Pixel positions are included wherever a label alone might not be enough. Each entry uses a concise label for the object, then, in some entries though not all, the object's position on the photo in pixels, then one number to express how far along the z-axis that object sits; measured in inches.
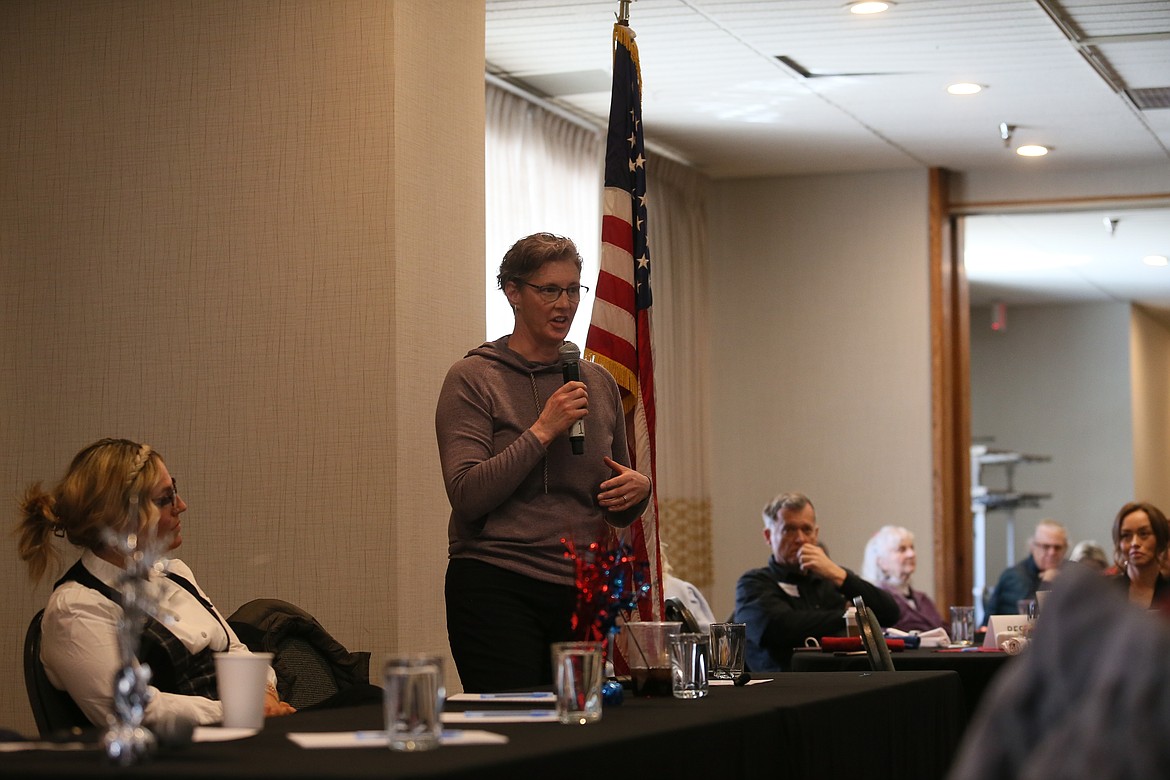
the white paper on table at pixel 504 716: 160.1
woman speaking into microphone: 224.1
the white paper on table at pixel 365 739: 137.0
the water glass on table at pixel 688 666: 188.7
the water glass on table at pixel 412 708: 133.4
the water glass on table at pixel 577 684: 156.5
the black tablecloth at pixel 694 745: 121.7
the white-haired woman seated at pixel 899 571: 502.6
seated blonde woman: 198.1
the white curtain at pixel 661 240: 521.3
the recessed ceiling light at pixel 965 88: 513.7
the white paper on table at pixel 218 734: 143.3
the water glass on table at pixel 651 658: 189.3
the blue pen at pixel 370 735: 142.7
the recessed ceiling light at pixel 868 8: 429.1
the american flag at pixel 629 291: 318.3
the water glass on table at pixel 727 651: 215.3
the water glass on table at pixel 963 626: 397.1
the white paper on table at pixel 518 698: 180.7
